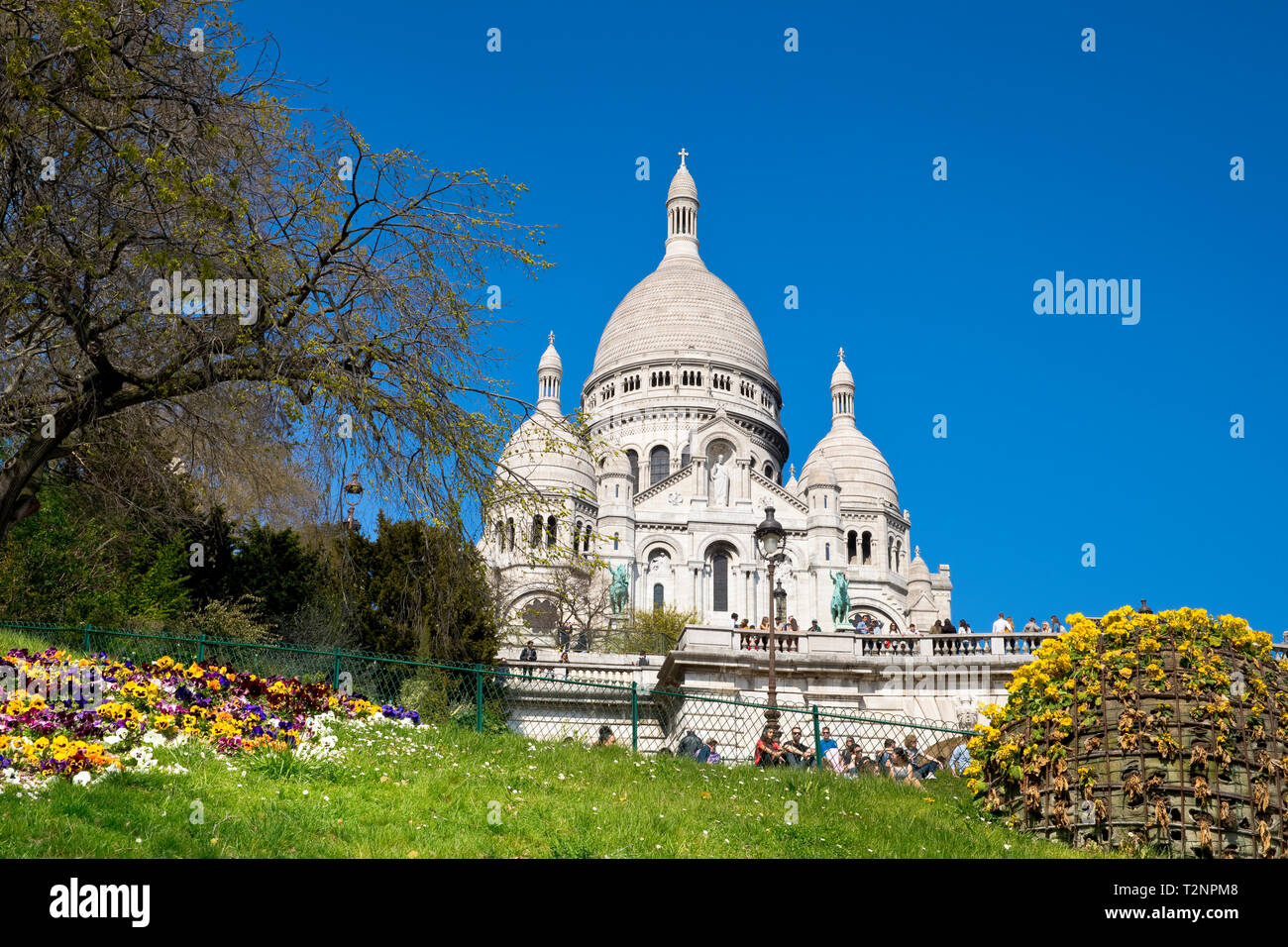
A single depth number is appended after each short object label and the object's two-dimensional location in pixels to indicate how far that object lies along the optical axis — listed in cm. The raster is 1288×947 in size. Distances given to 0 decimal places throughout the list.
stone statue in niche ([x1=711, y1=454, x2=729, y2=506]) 6769
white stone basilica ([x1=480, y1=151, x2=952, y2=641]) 6469
